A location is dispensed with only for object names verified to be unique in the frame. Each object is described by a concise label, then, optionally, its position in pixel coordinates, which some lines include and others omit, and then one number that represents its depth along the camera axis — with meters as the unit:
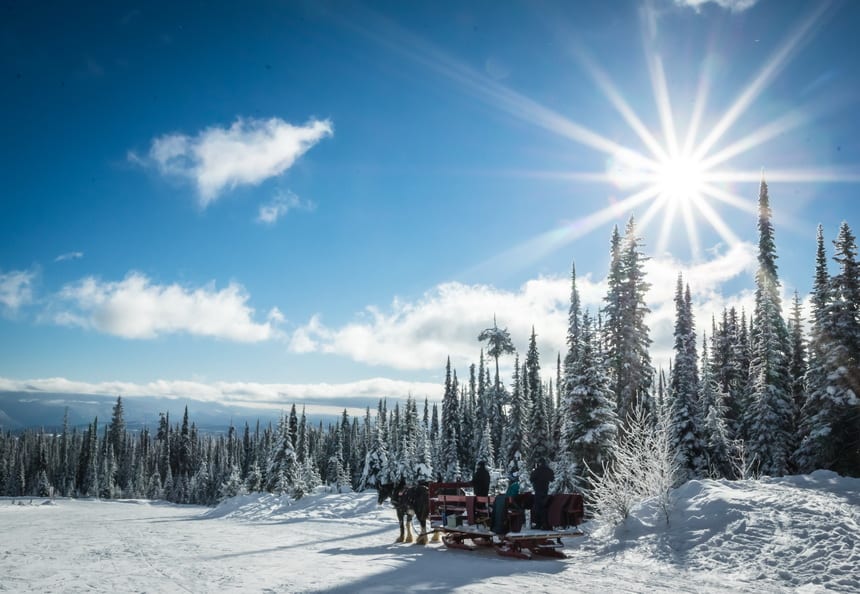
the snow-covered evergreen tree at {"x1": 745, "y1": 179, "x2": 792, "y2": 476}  35.62
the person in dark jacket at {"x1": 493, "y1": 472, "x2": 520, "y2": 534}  15.02
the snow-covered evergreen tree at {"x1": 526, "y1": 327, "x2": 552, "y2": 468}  48.31
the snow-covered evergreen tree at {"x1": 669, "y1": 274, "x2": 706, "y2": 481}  34.50
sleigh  14.52
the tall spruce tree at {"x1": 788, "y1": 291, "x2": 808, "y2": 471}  37.65
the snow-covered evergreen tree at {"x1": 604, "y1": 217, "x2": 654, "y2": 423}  35.84
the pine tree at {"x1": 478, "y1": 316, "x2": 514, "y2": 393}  71.31
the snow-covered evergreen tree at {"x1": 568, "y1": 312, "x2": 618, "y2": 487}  27.45
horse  17.83
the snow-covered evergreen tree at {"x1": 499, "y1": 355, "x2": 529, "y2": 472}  54.56
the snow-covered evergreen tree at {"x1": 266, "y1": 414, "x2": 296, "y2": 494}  53.56
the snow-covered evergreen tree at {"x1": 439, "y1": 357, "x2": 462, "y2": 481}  63.03
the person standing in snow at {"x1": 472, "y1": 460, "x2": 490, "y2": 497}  17.22
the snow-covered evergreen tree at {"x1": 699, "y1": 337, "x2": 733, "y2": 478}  37.09
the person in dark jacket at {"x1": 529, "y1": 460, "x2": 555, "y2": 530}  15.17
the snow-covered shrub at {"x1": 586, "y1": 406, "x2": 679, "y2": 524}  16.31
